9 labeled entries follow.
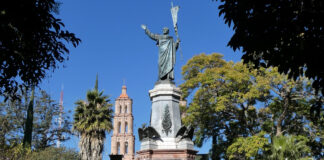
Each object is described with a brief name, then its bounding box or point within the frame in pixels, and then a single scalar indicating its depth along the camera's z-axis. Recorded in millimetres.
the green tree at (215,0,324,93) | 5613
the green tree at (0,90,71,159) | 30250
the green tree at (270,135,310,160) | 17344
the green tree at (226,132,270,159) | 20312
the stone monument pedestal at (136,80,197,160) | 12391
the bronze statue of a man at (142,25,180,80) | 14586
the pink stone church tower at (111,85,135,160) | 72875
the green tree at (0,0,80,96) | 5941
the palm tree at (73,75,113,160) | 19469
